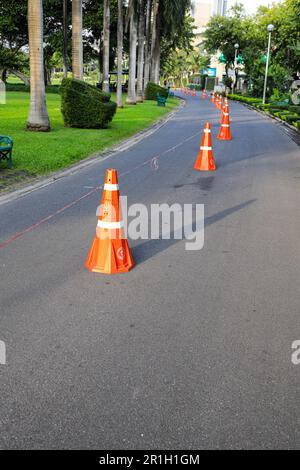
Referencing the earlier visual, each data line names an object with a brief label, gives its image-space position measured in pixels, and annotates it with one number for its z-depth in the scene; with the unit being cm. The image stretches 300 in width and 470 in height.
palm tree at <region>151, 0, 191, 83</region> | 4091
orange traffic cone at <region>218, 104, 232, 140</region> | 1945
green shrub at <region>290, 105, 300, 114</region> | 3348
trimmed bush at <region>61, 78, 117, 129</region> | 1862
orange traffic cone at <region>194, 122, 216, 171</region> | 1240
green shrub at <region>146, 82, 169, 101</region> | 4441
